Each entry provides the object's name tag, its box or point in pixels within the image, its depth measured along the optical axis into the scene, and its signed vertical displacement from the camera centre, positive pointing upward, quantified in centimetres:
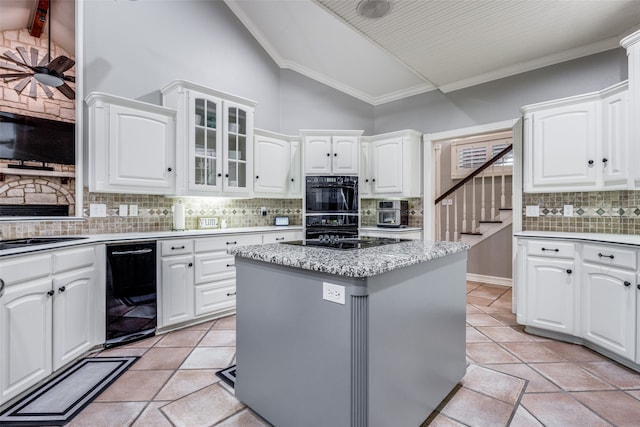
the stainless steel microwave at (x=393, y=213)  428 -2
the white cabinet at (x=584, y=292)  213 -63
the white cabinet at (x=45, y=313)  170 -64
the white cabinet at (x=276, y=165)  385 +60
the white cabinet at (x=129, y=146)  266 +59
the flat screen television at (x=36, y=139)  263 +64
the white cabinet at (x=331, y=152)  412 +79
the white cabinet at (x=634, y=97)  227 +85
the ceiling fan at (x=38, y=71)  263 +125
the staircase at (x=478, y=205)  457 +11
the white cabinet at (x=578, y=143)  253 +61
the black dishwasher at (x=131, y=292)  243 -65
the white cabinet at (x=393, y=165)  421 +65
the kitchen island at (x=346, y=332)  122 -56
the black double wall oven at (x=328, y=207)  405 +6
